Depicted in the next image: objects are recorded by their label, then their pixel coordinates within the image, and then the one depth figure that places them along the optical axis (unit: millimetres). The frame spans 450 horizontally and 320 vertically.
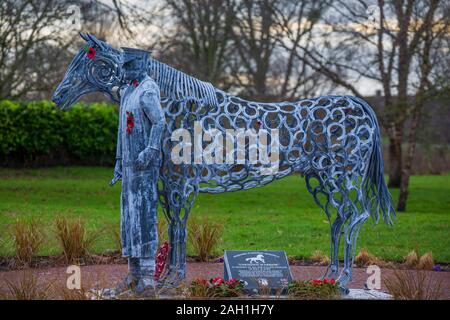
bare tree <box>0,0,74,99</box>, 17766
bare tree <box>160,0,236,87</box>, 22062
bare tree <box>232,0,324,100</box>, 21078
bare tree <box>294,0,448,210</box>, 16500
